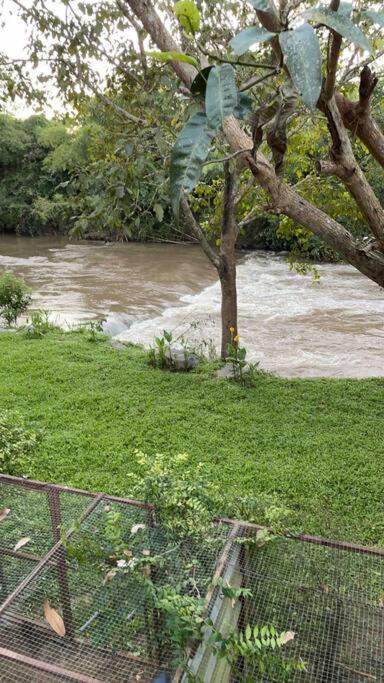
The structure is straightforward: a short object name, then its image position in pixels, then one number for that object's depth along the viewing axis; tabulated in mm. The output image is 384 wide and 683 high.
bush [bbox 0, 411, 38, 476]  3051
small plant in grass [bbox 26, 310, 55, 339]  6634
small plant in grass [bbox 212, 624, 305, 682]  1246
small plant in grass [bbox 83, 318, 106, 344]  6511
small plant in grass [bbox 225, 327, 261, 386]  4676
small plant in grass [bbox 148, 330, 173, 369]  5203
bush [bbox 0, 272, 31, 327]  7340
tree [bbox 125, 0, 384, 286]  2046
